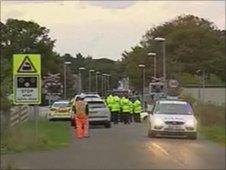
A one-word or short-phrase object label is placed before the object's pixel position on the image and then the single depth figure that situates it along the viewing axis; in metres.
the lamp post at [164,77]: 48.77
